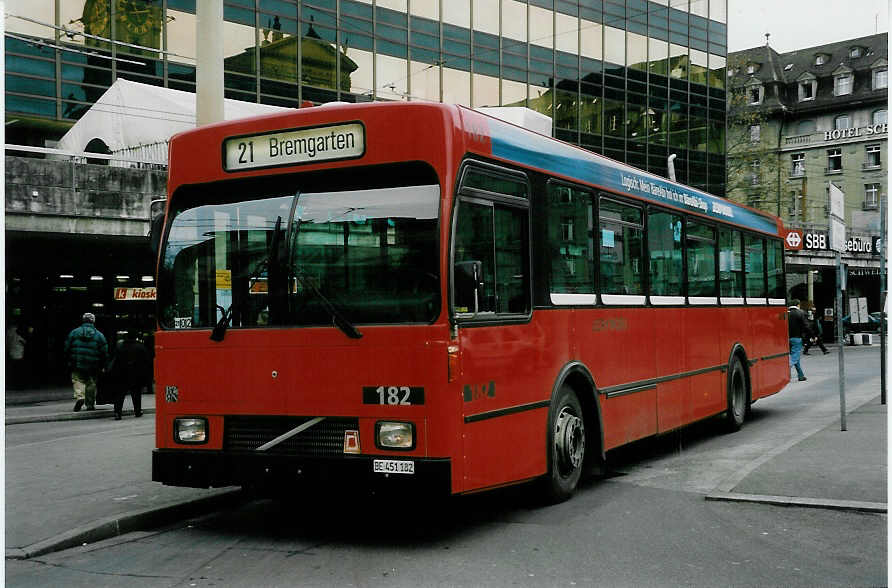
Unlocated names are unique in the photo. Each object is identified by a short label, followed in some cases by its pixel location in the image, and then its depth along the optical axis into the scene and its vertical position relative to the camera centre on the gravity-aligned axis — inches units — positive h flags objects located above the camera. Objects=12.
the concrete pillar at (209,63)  382.9 +97.7
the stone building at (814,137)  1935.3 +385.0
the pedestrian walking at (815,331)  1347.2 -47.4
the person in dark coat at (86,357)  710.5 -33.2
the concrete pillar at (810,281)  1852.9 +36.1
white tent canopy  807.1 +159.5
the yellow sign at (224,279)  269.9 +8.5
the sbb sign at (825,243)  1644.9 +99.3
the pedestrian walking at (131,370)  658.2 -39.6
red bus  246.5 +0.5
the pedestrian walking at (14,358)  974.8 -45.3
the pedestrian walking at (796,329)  810.2 -24.1
